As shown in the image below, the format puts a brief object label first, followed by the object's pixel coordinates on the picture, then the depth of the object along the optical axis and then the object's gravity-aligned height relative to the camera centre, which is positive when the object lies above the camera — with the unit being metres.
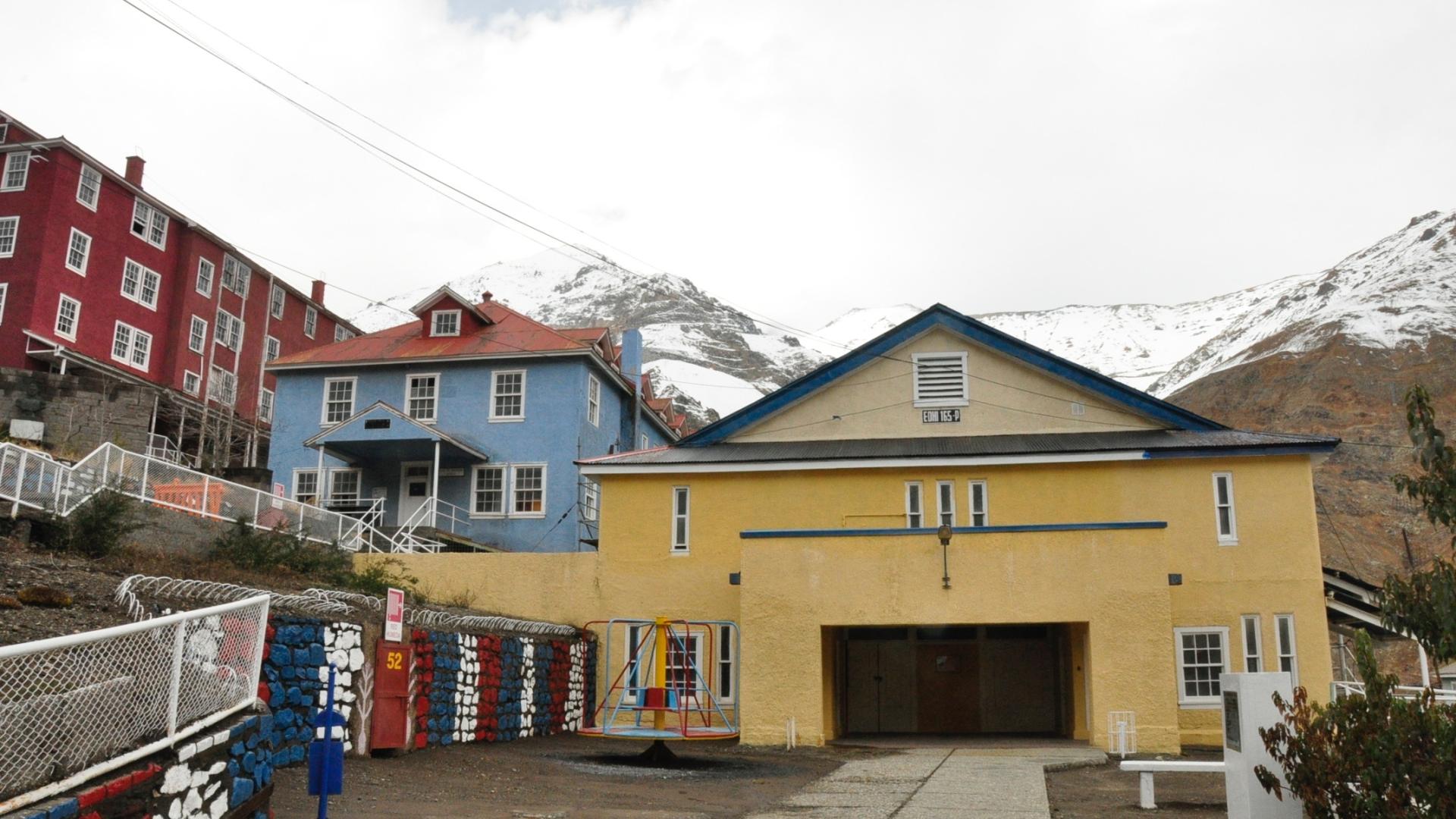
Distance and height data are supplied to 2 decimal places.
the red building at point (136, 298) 37.69 +12.64
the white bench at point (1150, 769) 12.46 -0.93
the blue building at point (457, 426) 32.28 +6.51
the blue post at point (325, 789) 8.75 -0.91
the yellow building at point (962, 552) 19.84 +2.16
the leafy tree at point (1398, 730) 7.85 -0.32
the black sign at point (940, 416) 24.94 +5.33
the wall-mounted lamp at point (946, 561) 19.92 +1.88
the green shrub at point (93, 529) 16.14 +1.74
